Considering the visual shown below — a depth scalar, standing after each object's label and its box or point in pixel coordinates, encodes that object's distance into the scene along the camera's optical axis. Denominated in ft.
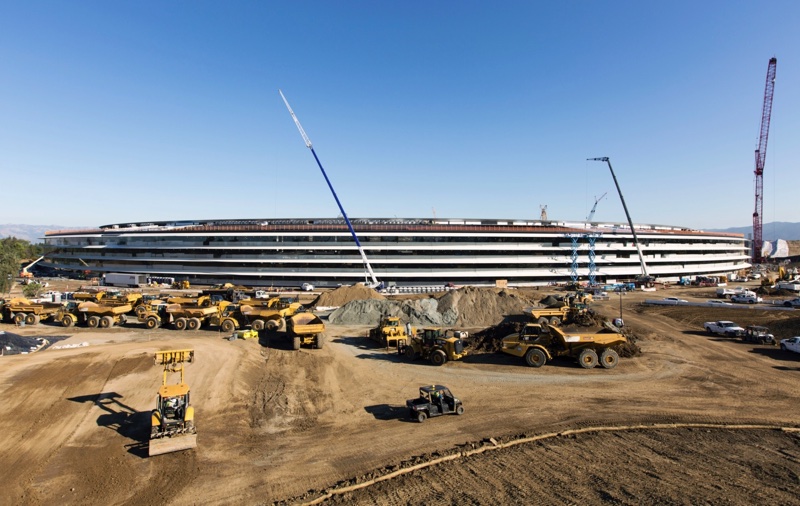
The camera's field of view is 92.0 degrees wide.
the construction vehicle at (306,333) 85.35
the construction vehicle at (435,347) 75.05
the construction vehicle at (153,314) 105.70
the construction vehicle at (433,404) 49.57
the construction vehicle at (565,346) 72.69
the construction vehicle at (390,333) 89.57
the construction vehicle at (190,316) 104.32
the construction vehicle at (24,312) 106.22
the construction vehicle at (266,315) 101.50
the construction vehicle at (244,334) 92.49
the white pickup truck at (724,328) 99.74
